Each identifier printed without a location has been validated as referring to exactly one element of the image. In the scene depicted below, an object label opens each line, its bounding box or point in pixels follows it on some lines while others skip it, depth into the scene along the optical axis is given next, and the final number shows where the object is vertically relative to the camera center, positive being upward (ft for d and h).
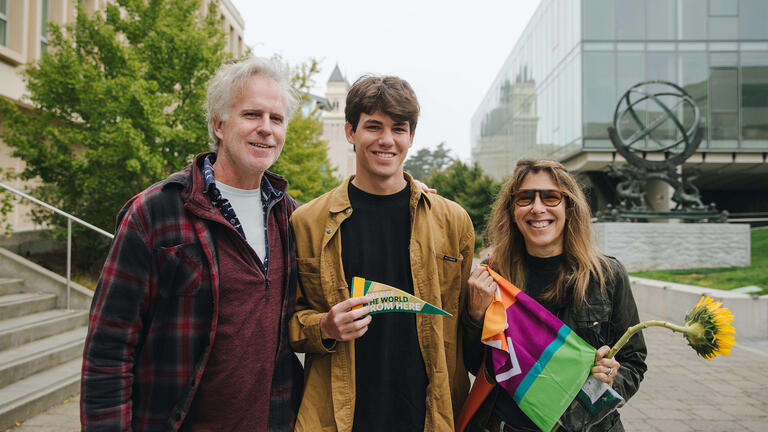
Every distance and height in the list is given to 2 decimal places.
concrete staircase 15.85 -4.80
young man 7.88 -0.88
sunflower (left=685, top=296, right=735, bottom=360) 6.47 -1.35
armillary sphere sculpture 52.21 +4.65
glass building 86.69 +27.46
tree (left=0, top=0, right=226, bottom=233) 29.35 +7.01
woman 7.76 -0.85
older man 6.47 -1.01
